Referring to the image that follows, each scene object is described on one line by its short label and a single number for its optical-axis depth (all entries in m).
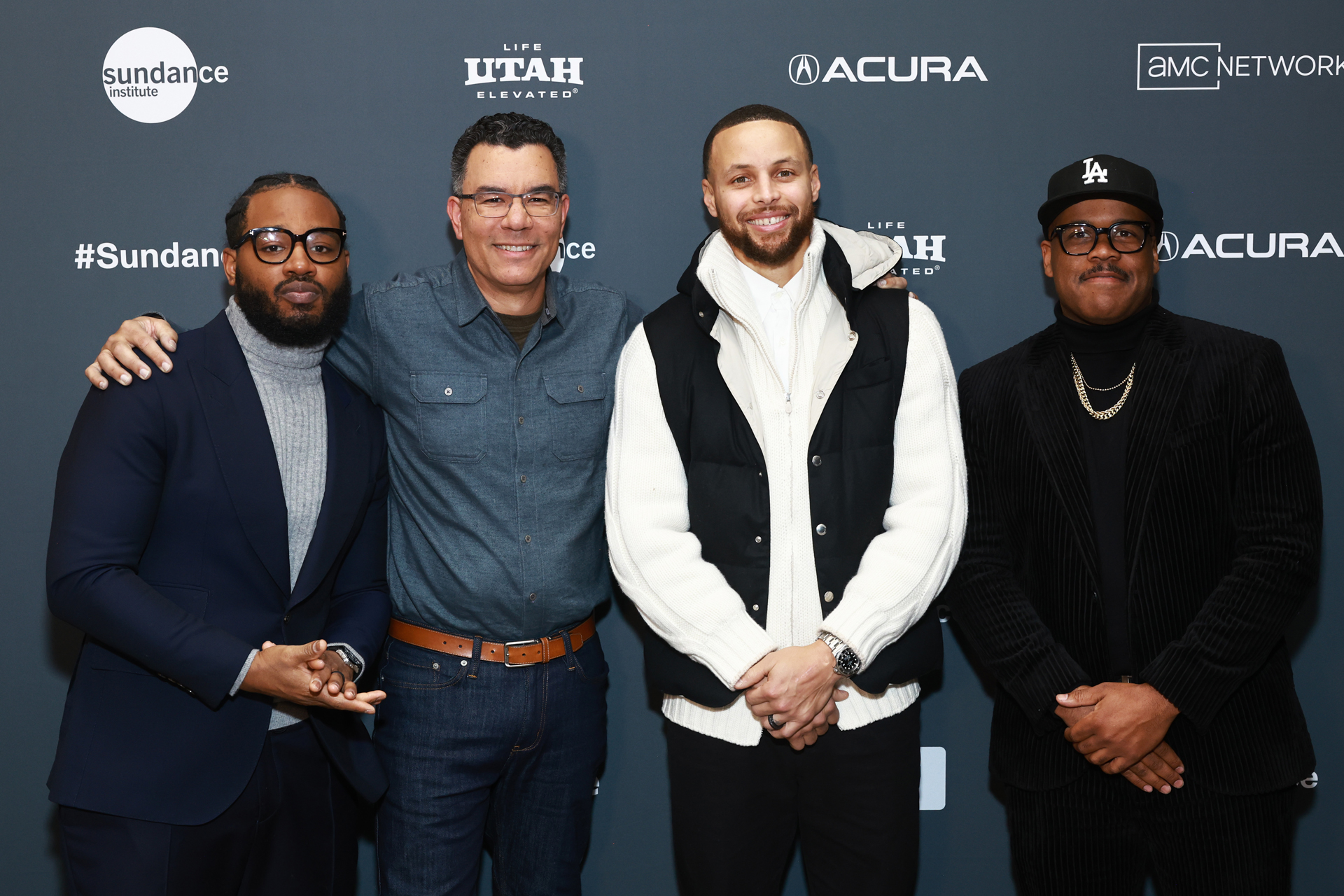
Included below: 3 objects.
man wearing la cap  2.01
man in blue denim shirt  2.14
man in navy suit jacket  1.85
